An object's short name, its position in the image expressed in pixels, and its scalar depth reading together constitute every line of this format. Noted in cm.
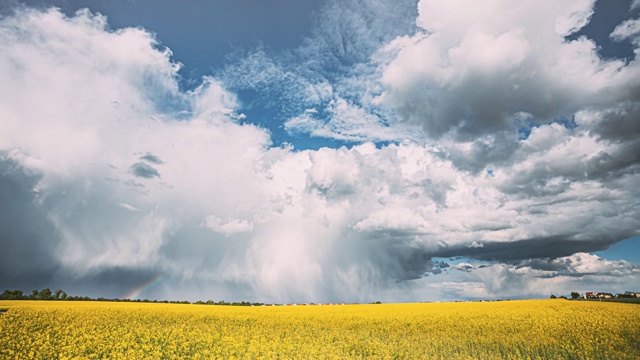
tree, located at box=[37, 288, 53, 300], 10230
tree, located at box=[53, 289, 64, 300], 10119
